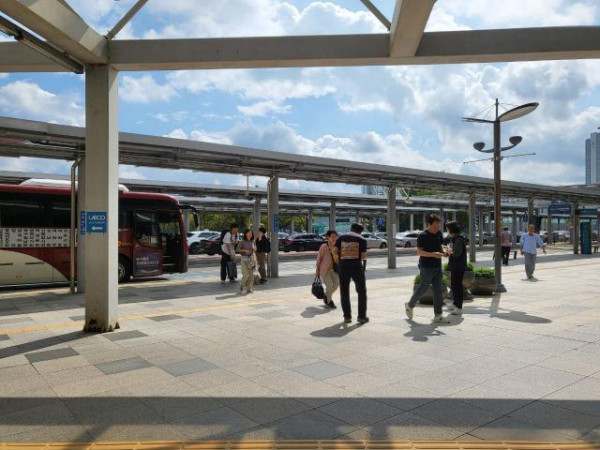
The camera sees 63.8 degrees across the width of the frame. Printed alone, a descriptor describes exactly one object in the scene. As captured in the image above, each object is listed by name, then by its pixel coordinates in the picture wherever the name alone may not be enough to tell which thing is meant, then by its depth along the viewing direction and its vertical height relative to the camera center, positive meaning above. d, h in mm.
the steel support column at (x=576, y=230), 28969 -37
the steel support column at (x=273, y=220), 16297 +437
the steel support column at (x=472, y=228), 23781 +134
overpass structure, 6363 +2579
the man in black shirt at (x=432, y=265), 8039 -568
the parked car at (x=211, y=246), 30875 -793
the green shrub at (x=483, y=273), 11273 -996
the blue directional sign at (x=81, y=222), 12034 +329
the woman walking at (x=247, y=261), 12133 -702
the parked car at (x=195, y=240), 32250 -415
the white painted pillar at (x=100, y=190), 7180 +672
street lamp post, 11748 +1964
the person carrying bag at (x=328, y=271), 9711 -793
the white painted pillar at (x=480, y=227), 38506 +280
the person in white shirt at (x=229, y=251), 14406 -530
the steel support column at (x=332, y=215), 31497 +1173
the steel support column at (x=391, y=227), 19797 +189
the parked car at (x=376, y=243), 40000 -931
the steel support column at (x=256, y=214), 26980 +1145
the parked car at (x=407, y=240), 40875 -733
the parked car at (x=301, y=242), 35281 -709
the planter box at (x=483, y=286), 11180 -1289
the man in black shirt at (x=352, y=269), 7934 -613
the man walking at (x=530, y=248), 14664 -551
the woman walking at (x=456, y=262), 8672 -571
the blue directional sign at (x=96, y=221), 7168 +209
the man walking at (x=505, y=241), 19641 -441
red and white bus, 13164 +12
